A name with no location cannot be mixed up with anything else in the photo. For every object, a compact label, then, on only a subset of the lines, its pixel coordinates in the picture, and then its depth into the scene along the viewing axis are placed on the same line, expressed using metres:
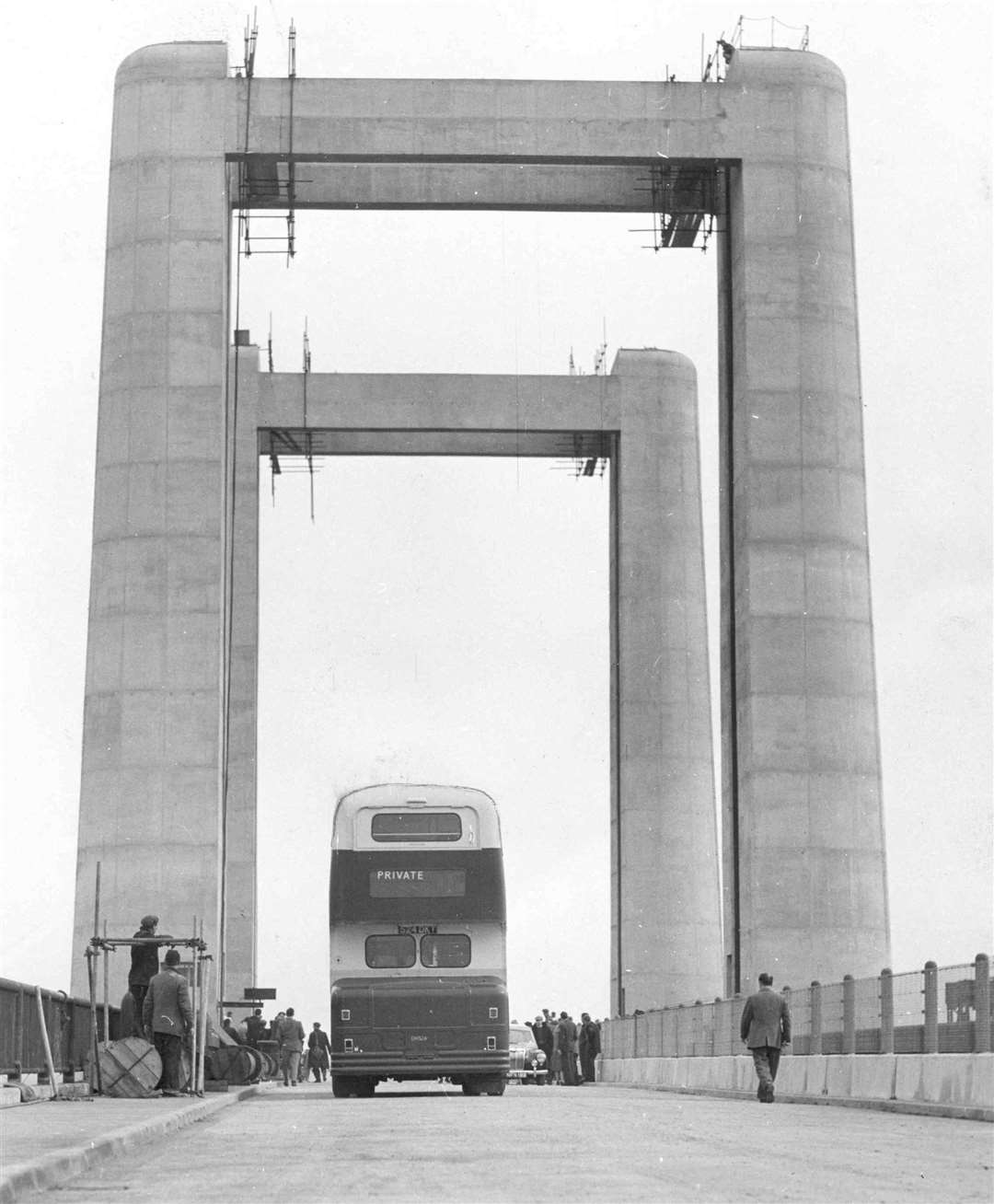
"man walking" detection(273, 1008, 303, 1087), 50.56
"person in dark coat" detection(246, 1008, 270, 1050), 44.25
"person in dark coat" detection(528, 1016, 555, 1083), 53.12
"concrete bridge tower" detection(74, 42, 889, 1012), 42.47
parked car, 58.00
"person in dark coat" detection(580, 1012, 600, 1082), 49.69
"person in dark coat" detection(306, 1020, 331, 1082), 57.12
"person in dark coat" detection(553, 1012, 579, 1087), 48.69
